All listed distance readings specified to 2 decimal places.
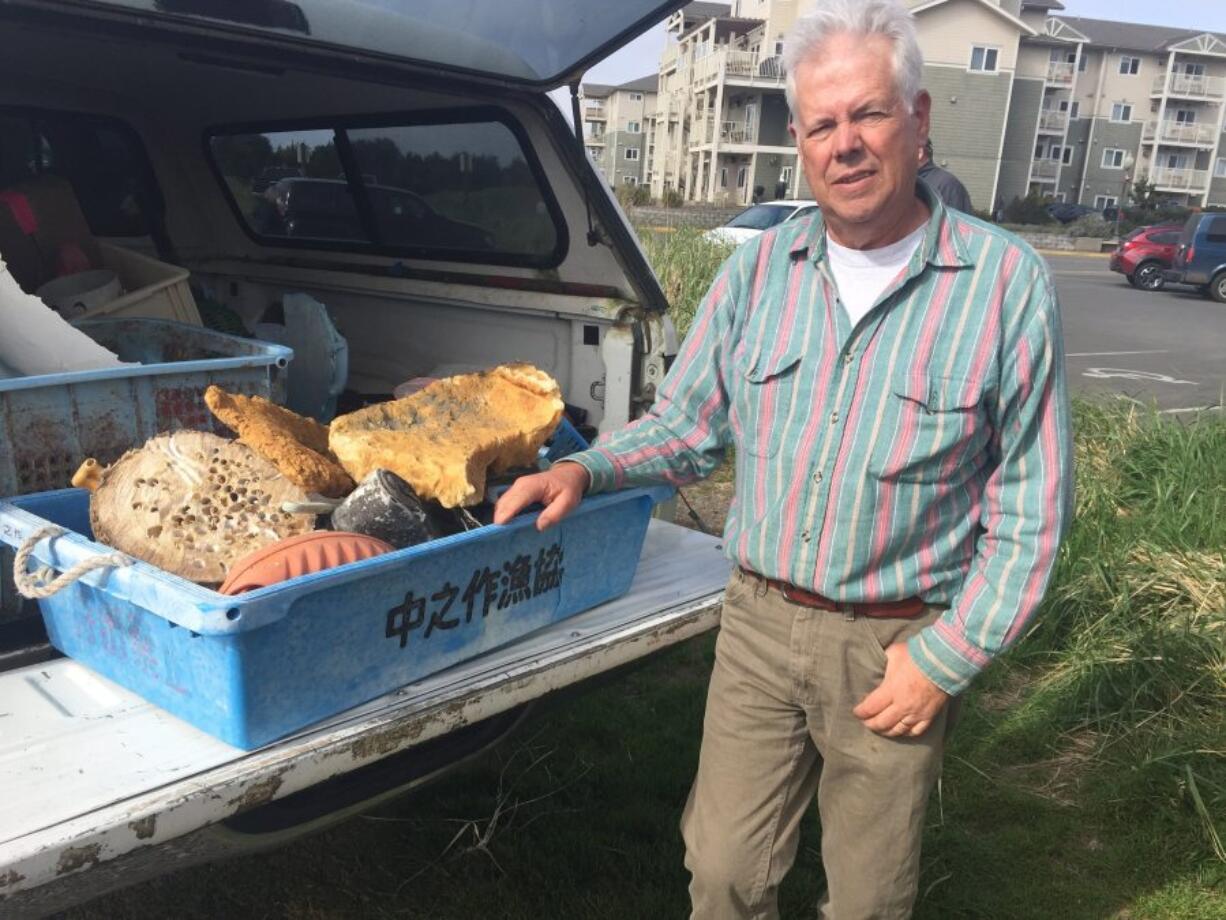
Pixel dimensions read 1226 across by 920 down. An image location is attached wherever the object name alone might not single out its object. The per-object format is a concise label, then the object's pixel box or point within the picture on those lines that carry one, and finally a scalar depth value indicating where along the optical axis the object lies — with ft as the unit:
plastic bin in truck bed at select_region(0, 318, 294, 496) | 6.98
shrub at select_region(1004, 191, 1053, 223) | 142.51
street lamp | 169.58
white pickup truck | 5.42
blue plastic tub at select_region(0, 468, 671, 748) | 5.41
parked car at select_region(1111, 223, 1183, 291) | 76.64
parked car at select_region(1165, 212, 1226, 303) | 69.67
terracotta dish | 5.96
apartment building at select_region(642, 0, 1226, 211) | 150.20
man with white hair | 5.69
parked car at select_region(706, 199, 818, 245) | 50.78
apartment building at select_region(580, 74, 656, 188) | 206.49
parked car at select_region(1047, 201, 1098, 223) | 145.79
